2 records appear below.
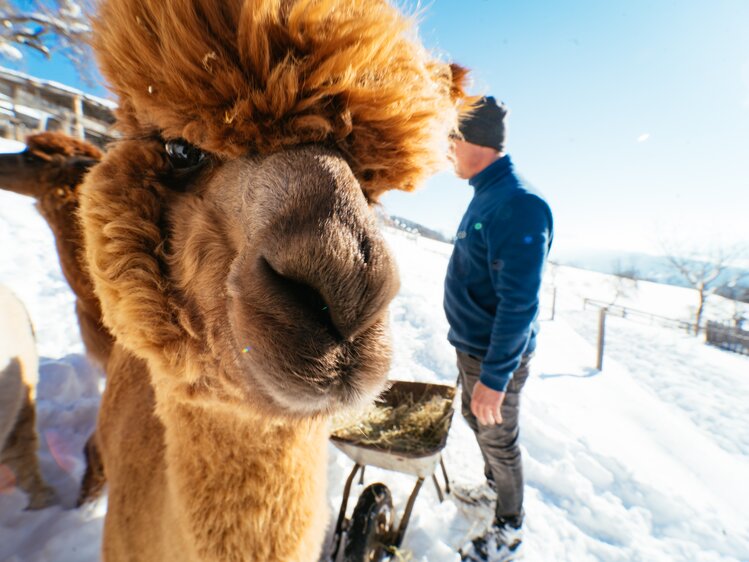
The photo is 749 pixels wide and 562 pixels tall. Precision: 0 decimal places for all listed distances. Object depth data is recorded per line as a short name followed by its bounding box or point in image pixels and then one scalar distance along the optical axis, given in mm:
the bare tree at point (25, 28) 8289
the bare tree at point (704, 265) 35094
